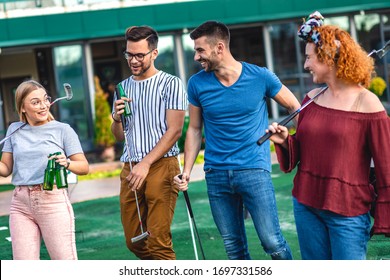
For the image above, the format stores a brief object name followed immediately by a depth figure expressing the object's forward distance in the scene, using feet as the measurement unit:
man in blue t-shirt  26.15
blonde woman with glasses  26.35
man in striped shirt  28.66
